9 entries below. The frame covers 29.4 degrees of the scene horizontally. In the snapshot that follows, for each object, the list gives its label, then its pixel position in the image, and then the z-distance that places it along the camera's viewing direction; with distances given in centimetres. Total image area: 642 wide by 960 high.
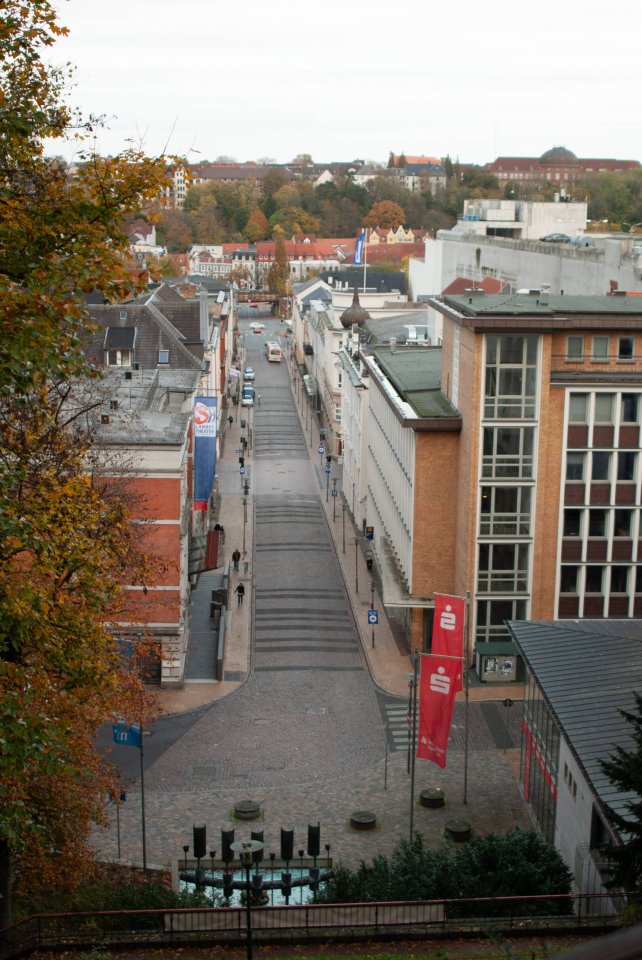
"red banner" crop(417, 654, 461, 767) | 3222
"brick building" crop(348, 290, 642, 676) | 4250
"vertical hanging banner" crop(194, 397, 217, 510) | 5334
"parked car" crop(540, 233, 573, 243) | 10631
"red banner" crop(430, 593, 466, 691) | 3453
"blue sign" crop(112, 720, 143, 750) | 2997
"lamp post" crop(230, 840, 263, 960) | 2538
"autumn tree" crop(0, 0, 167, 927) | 1599
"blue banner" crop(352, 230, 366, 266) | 8044
